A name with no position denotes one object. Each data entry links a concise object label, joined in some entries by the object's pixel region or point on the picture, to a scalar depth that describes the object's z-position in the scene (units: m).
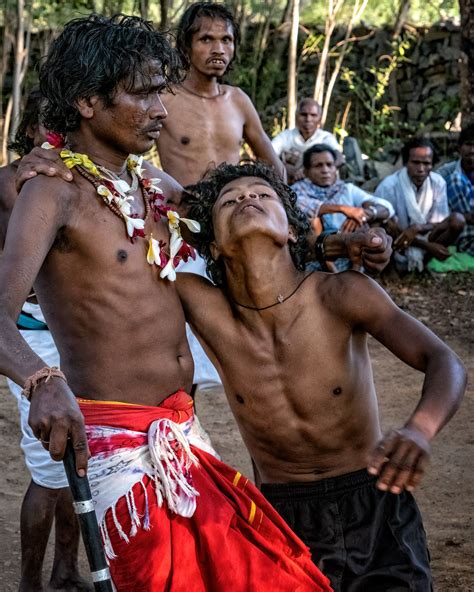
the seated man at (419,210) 8.98
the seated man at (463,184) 9.40
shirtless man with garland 2.78
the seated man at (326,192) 8.33
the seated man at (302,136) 10.08
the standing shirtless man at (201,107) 5.43
